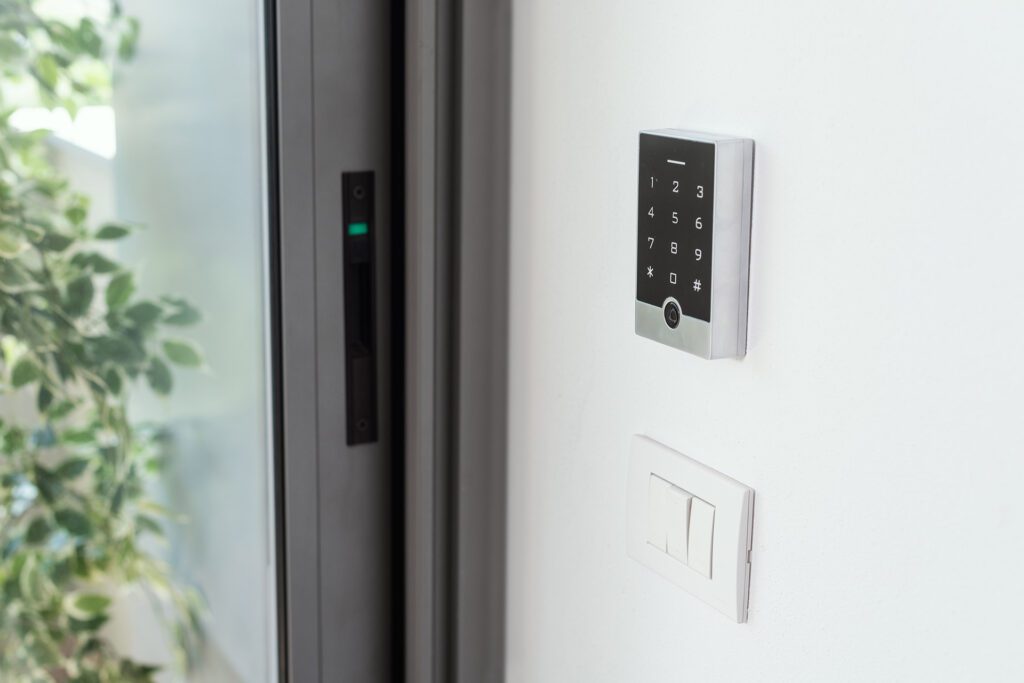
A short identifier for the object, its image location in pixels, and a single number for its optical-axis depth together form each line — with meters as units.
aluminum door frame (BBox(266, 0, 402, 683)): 0.92
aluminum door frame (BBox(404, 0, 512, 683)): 0.91
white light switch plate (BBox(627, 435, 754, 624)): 0.67
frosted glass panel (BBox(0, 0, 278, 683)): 0.90
